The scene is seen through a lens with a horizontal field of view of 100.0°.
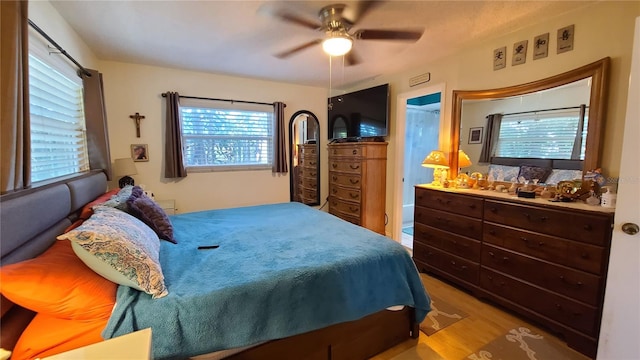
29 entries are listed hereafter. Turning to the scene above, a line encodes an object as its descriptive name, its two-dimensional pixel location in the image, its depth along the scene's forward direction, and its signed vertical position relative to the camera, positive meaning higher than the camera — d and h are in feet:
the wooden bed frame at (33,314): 3.45 -2.09
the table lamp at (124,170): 10.20 -0.57
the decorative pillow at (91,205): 5.85 -1.18
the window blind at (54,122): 5.60 +0.79
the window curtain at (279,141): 13.35 +0.85
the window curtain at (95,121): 8.36 +1.08
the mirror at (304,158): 14.35 +0.02
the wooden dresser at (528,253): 5.75 -2.38
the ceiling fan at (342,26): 6.34 +3.37
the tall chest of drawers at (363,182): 12.45 -1.10
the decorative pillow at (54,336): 3.22 -2.29
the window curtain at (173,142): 11.13 +0.59
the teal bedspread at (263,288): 3.94 -2.22
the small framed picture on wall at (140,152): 11.05 +0.14
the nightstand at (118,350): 2.97 -2.21
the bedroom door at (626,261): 4.71 -1.81
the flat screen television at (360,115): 12.26 +2.18
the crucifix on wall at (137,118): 10.89 +1.51
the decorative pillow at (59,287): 3.19 -1.70
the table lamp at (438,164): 9.56 -0.13
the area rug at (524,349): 5.82 -4.19
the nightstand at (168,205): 11.50 -2.11
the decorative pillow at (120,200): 5.94 -1.06
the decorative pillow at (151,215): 6.16 -1.41
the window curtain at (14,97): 3.76 +0.82
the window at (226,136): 12.10 +1.00
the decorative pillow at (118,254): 3.72 -1.46
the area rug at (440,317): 6.81 -4.19
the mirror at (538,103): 6.41 +1.70
